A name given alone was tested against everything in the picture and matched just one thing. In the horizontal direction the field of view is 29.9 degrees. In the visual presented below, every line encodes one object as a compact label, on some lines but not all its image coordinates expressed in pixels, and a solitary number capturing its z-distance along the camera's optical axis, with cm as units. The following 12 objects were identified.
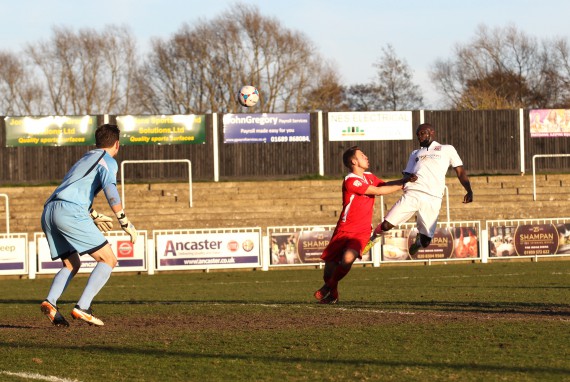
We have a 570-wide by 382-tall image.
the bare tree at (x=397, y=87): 6938
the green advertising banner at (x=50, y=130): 3919
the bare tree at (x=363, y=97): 7194
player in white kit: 1352
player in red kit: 1197
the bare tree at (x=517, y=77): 6838
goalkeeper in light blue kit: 1021
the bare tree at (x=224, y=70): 6106
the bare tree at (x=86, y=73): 6419
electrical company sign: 4019
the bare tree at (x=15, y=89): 6544
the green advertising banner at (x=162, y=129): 3941
